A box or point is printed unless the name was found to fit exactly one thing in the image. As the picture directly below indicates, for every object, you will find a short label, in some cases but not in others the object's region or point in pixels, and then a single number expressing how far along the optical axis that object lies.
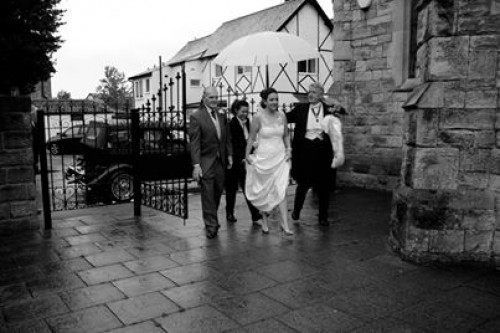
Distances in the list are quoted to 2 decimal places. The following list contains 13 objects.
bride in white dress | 6.14
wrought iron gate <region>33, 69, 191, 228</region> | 9.81
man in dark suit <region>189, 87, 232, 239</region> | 5.88
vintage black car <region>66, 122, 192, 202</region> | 9.85
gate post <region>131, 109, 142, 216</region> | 7.05
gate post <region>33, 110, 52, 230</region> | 6.18
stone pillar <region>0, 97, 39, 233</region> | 6.15
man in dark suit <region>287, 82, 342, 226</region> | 6.55
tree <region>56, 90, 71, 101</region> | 74.78
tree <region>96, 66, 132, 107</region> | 80.75
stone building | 4.64
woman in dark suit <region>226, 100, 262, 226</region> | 6.83
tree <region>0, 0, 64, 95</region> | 6.79
